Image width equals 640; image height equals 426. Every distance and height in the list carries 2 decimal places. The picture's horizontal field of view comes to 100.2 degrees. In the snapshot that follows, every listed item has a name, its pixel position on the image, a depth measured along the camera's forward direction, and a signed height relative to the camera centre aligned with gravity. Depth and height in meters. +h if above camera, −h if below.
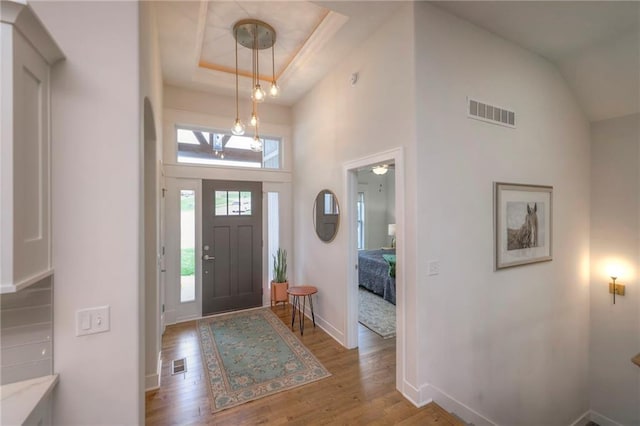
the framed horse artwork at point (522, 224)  2.75 -0.13
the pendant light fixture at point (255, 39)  2.63 +1.91
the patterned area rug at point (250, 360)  2.39 -1.57
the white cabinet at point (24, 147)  0.89 +0.25
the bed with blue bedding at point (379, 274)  4.76 -1.19
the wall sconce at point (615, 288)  3.35 -0.97
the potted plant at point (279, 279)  4.34 -1.11
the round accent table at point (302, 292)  3.53 -1.07
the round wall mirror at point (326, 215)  3.45 -0.04
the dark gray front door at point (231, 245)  4.11 -0.52
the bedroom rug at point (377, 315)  3.63 -1.59
